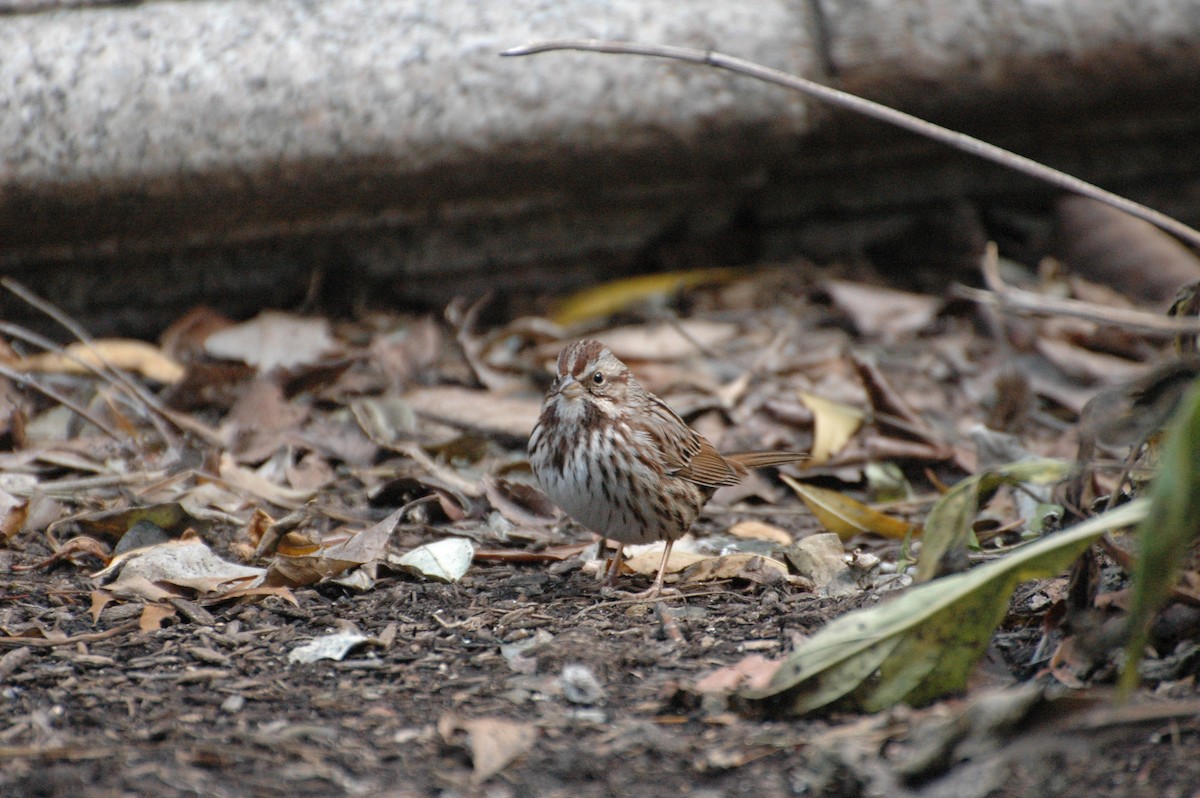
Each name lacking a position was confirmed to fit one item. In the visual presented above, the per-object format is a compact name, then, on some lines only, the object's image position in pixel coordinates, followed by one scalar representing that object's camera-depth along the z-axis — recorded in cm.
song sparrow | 720
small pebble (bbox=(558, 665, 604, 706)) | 499
